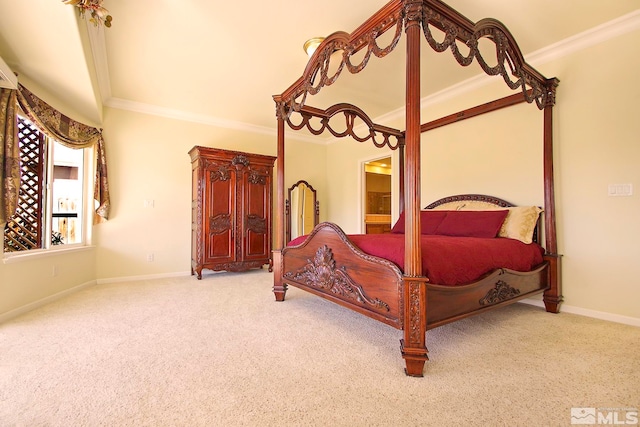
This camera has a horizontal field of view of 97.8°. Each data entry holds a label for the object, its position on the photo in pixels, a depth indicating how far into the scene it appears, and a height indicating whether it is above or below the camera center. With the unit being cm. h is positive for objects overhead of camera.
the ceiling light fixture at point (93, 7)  178 +139
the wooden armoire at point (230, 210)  414 +13
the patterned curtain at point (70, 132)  269 +100
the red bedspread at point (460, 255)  177 -28
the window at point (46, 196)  293 +27
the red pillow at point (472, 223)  277 -7
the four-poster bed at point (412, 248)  162 -24
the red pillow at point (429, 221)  326 -5
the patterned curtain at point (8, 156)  243 +56
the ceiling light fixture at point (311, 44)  268 +170
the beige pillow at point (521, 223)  265 -7
